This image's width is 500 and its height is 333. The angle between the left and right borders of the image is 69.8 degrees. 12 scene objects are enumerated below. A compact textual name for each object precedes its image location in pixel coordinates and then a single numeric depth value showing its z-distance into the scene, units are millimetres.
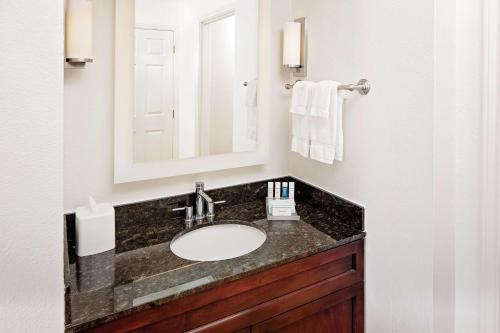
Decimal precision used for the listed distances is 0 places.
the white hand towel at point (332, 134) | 1410
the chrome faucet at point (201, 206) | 1509
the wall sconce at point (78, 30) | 1150
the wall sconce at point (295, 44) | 1600
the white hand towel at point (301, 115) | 1521
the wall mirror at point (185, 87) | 1375
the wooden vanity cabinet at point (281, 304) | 1025
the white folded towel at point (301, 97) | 1515
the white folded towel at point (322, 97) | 1404
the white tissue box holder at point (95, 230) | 1199
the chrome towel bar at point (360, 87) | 1326
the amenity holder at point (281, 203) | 1549
